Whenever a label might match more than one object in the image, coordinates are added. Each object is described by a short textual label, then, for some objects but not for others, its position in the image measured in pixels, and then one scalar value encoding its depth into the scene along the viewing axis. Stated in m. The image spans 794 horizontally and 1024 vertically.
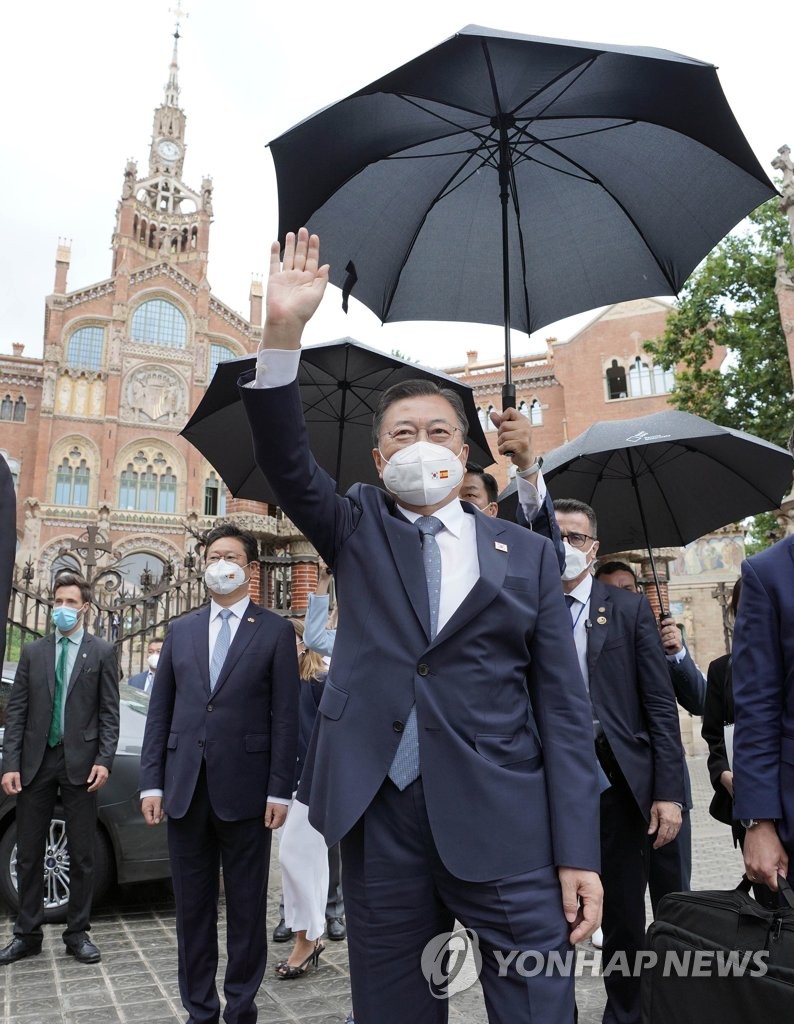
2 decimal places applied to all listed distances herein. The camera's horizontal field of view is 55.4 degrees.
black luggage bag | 1.94
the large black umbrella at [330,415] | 5.30
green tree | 21.47
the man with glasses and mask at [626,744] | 3.21
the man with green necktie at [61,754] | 4.76
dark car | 5.37
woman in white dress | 4.45
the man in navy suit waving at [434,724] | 1.82
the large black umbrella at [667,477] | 4.79
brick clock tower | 42.19
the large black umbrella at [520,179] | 2.83
